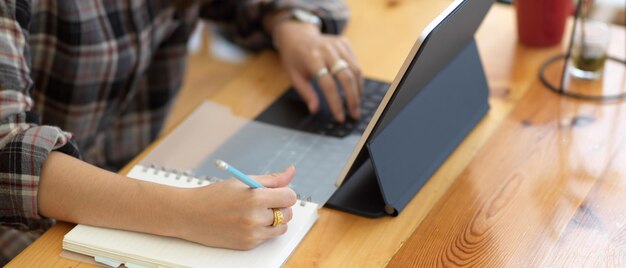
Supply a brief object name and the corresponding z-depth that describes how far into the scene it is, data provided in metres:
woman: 0.97
